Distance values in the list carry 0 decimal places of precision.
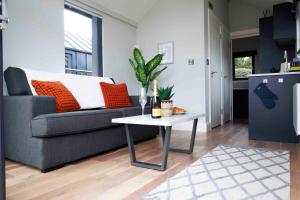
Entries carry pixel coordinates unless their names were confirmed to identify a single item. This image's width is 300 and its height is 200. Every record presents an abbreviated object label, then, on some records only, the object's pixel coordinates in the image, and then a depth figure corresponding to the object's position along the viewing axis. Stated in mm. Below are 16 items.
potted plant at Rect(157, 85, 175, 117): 2162
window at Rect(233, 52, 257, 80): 6527
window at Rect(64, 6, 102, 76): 3613
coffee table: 1755
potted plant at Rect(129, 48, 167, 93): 3902
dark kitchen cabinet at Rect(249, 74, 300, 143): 2934
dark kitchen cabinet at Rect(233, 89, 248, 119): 6098
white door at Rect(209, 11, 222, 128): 4173
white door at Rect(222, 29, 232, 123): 4945
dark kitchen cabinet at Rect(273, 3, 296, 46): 3984
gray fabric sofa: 1811
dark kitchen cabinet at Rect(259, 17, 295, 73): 4824
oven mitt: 3025
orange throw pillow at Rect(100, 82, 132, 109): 2891
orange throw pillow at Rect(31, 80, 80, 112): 2219
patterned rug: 1360
